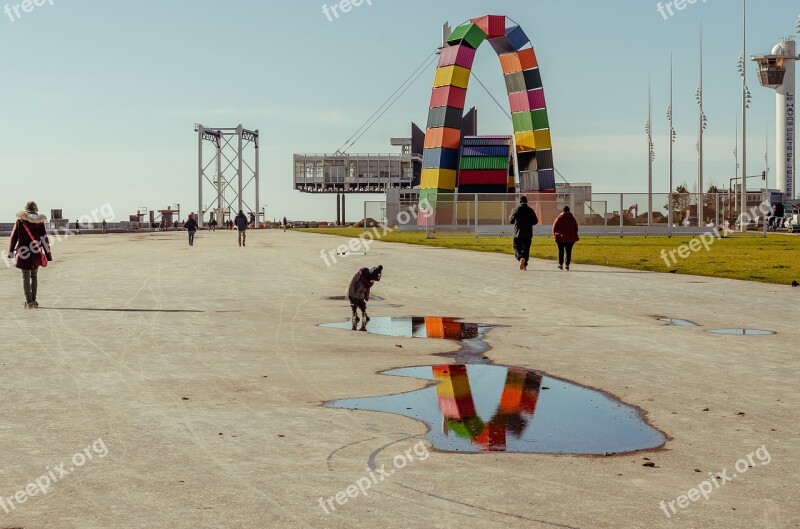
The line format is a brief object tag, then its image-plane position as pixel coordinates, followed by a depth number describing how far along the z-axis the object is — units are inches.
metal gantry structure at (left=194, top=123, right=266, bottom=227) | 5270.7
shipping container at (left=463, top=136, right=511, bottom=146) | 2736.2
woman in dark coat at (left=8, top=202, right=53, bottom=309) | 610.3
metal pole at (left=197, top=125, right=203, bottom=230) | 5338.6
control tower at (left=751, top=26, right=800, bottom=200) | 4488.2
